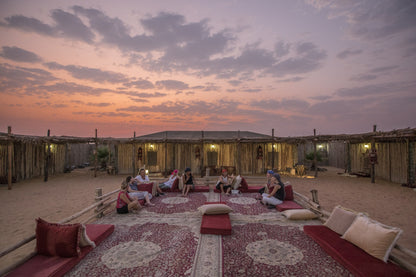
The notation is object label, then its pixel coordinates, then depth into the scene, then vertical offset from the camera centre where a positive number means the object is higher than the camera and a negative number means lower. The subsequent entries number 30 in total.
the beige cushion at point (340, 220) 4.47 -1.67
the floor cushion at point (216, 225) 5.05 -2.04
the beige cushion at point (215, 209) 5.98 -1.86
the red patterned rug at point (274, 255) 3.60 -2.19
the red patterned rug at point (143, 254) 3.61 -2.20
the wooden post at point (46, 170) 13.71 -1.71
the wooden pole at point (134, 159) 16.08 -1.12
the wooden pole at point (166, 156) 16.23 -0.91
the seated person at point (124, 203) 6.66 -1.90
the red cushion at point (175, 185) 9.91 -1.94
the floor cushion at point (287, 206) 6.75 -2.03
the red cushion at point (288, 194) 7.84 -1.85
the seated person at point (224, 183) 9.68 -1.79
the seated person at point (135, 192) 7.46 -1.79
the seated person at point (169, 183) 9.84 -1.84
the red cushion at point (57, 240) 3.72 -1.72
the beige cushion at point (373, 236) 3.50 -1.64
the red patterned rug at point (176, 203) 7.11 -2.24
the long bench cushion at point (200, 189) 9.95 -2.13
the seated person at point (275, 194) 7.24 -1.74
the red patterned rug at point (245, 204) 6.95 -2.22
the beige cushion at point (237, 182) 9.74 -1.75
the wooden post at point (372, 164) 12.88 -1.22
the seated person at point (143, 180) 8.87 -1.52
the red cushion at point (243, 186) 9.84 -1.95
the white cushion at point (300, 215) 6.03 -2.04
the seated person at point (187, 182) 9.24 -1.70
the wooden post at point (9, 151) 11.11 -0.35
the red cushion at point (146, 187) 8.73 -1.80
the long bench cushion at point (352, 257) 3.12 -1.93
